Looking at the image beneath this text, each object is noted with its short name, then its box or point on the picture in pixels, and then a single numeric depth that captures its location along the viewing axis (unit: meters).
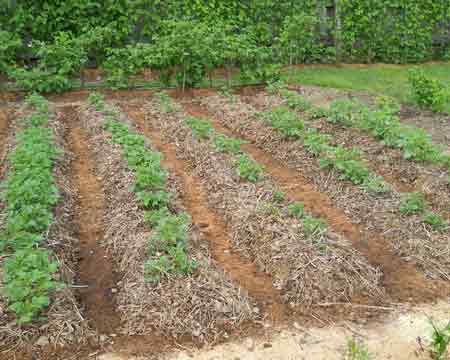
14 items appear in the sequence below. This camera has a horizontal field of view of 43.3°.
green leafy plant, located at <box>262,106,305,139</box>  7.12
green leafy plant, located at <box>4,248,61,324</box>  3.60
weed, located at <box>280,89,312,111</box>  8.43
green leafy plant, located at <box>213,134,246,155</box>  6.51
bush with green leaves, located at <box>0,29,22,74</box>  9.52
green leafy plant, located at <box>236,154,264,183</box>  5.81
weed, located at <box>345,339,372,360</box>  3.26
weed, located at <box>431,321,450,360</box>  3.37
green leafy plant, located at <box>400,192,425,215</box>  5.14
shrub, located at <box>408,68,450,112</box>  8.43
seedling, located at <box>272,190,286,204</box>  5.38
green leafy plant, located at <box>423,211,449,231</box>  4.95
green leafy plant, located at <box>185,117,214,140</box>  7.18
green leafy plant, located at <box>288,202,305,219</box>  5.02
